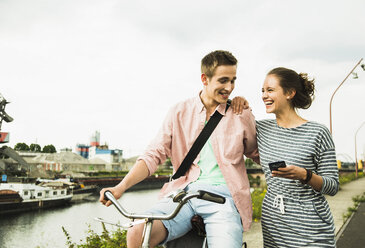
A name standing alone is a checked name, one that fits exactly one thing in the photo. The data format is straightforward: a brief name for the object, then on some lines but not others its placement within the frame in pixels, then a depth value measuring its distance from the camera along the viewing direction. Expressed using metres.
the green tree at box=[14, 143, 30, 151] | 97.06
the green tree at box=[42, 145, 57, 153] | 98.31
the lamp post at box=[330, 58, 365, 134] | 11.79
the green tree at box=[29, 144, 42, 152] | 100.57
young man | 1.95
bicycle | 1.59
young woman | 2.07
